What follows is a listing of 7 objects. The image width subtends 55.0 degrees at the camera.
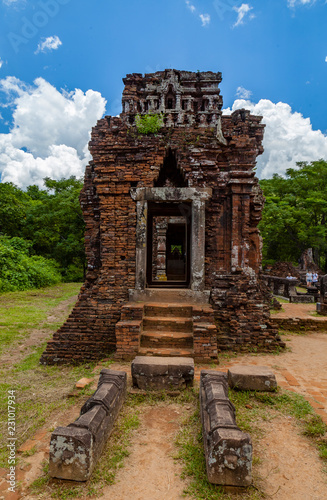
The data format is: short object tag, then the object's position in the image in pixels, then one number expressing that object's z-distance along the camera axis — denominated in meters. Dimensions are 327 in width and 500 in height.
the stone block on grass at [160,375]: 4.54
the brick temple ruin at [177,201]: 6.81
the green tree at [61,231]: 23.36
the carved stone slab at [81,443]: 2.76
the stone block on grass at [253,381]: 4.52
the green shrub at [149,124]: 7.38
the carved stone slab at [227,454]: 2.67
